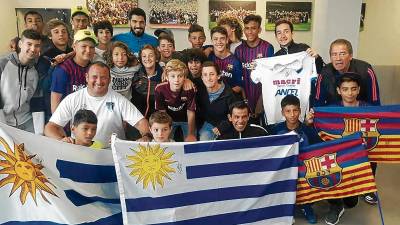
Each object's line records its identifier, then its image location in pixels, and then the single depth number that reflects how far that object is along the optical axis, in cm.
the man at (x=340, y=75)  379
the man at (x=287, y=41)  422
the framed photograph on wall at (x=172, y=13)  786
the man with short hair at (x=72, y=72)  368
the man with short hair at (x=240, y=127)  356
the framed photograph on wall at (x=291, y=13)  788
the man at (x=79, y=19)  470
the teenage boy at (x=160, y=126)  325
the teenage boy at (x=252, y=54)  446
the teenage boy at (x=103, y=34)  448
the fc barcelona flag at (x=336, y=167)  325
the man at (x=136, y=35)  470
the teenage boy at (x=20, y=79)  371
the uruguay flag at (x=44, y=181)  274
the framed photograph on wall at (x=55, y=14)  785
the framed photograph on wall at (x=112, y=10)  780
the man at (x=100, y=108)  336
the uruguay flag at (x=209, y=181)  295
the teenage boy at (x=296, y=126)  359
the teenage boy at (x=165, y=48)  435
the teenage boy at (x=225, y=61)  420
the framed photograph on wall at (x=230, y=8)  785
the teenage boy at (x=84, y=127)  312
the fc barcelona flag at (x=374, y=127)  352
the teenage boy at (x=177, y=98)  368
